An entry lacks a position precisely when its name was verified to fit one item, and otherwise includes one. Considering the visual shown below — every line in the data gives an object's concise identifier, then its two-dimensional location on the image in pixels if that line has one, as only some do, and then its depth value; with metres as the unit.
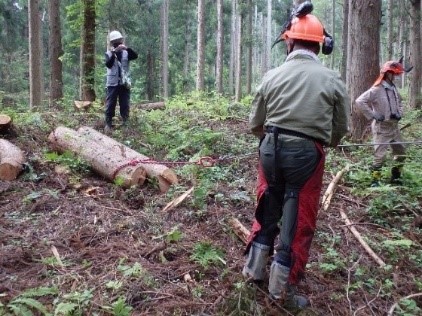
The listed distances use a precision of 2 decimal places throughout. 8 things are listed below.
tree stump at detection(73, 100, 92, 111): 12.38
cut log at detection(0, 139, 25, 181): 6.88
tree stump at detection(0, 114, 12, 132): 8.54
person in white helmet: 9.80
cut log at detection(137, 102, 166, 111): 16.12
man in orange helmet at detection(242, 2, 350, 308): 3.74
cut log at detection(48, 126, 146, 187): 6.79
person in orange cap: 7.41
